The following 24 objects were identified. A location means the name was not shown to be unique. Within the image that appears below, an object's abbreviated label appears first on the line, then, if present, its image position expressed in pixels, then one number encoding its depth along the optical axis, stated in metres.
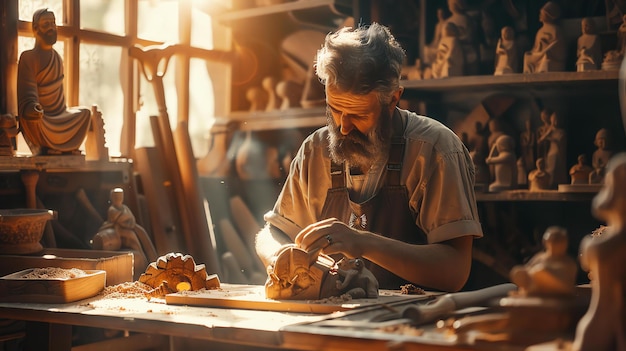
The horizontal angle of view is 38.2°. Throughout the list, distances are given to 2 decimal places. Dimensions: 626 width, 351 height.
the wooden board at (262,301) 3.15
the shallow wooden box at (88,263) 3.92
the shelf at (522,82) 5.64
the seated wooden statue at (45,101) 5.32
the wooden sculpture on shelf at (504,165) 6.05
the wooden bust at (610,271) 2.09
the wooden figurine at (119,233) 5.22
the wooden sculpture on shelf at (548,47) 5.87
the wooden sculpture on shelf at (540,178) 5.93
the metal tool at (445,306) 2.59
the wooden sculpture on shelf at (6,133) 5.15
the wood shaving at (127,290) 3.65
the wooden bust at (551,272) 2.20
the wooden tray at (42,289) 3.51
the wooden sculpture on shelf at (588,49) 5.67
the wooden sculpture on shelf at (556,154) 6.01
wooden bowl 4.36
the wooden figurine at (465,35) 6.31
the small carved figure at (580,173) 5.70
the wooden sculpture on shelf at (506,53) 6.04
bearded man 3.82
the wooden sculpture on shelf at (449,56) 6.22
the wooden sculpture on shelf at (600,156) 5.68
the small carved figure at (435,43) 6.44
